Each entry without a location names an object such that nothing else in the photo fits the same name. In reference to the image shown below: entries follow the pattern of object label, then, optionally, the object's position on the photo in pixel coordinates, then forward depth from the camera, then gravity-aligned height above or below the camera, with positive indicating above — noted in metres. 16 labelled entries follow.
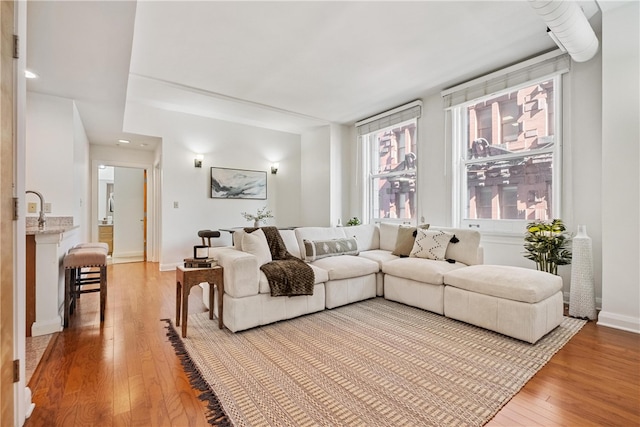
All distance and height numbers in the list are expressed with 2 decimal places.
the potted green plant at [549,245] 3.02 -0.31
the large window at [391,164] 4.93 +0.88
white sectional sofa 2.55 -0.63
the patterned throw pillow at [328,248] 3.43 -0.40
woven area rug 1.54 -1.00
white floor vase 2.81 -0.61
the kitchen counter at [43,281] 2.51 -0.57
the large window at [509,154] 3.41 +0.72
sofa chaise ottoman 2.33 -0.71
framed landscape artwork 5.72 +0.59
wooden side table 2.43 -0.56
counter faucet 2.82 -0.06
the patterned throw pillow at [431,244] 3.39 -0.35
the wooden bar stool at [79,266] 2.70 -0.47
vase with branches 5.85 -0.03
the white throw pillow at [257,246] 2.92 -0.32
